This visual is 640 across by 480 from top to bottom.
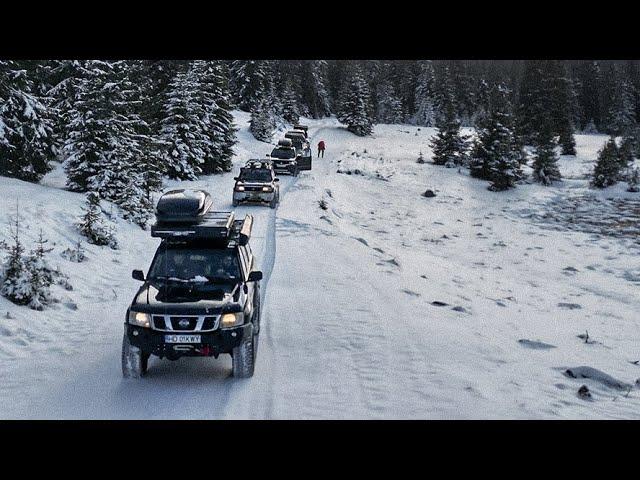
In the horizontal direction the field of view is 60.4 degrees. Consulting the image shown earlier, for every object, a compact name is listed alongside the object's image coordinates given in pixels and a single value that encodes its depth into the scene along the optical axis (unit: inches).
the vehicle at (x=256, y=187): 1016.9
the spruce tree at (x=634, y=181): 1567.4
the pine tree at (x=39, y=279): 438.3
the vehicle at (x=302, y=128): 2456.7
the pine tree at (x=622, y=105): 3107.8
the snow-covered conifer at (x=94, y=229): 650.2
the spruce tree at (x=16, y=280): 430.0
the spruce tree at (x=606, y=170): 1603.1
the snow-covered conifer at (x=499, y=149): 1683.1
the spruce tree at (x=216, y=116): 1378.0
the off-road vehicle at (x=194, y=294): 308.5
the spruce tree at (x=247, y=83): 2733.8
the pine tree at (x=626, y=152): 1679.4
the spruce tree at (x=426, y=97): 3909.9
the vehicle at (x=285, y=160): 1480.1
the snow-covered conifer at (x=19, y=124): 758.5
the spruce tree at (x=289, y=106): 3129.9
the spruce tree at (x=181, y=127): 1224.2
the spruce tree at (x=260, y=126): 2273.6
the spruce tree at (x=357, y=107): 2965.1
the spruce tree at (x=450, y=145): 2046.0
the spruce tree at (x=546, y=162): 1728.6
